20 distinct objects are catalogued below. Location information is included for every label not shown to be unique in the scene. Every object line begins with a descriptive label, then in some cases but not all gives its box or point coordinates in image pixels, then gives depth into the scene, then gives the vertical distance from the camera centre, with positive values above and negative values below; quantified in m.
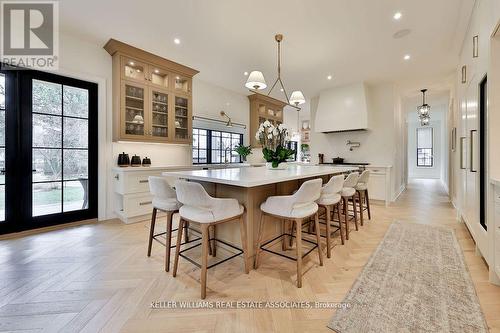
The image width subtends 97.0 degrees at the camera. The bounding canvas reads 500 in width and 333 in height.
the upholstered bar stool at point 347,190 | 2.84 -0.34
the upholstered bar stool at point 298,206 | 1.81 -0.37
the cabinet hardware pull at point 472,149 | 2.46 +0.17
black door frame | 2.89 +0.17
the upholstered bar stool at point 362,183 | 3.39 -0.29
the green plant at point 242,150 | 5.38 +0.35
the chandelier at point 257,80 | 2.97 +1.14
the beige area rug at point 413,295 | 1.40 -1.00
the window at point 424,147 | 10.27 +0.81
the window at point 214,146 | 5.12 +0.47
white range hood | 5.13 +1.34
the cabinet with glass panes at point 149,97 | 3.54 +1.20
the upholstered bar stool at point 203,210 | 1.67 -0.37
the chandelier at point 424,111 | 5.88 +1.43
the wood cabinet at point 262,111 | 6.10 +1.57
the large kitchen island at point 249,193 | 1.90 -0.29
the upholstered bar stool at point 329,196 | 2.31 -0.35
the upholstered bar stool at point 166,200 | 2.04 -0.35
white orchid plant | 2.85 +0.28
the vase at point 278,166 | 2.96 -0.02
